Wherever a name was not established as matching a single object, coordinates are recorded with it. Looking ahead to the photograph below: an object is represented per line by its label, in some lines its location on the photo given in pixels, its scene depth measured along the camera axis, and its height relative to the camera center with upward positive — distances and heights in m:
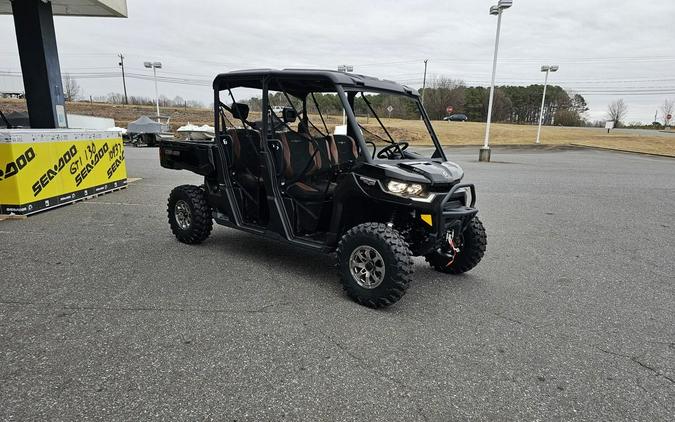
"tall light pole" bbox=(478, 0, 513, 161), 17.94 +3.13
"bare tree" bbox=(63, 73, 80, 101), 72.45 +4.22
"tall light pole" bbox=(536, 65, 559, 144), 28.24 +3.14
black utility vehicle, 3.65 -0.64
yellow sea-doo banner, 6.61 -0.92
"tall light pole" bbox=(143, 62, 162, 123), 34.34 +3.80
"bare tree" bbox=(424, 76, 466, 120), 66.69 +3.30
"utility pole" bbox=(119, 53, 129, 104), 71.34 +2.96
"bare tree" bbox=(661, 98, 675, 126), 73.31 -0.37
